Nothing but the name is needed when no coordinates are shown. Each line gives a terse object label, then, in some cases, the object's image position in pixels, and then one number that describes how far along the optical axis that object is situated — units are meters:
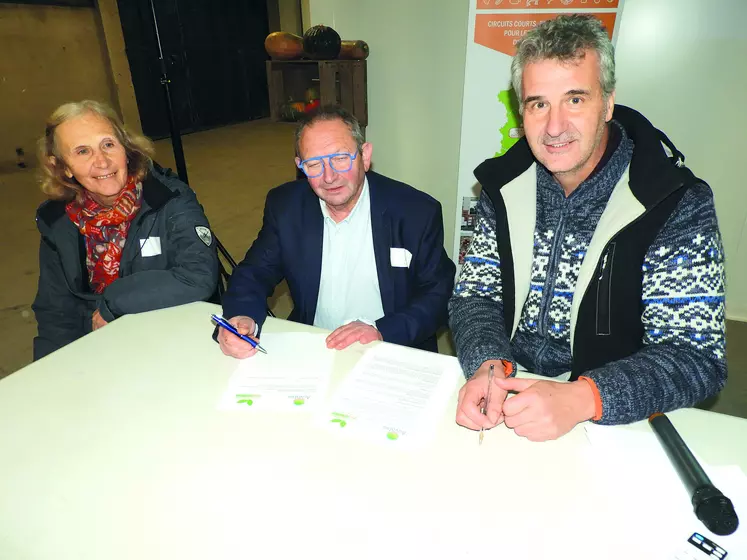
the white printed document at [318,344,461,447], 1.01
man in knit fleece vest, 1.01
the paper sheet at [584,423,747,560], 0.76
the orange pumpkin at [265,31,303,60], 2.46
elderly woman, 1.75
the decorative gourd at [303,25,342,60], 2.44
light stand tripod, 2.48
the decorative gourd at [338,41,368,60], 2.69
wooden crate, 2.52
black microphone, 0.76
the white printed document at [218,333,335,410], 1.12
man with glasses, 1.66
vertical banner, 2.21
